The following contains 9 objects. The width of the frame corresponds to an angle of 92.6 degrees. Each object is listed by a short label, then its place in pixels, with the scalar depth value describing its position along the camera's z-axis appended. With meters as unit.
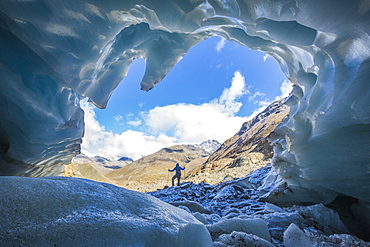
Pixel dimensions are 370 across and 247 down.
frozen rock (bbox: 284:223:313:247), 2.17
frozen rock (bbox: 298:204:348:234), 3.12
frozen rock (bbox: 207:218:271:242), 2.42
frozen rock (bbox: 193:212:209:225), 3.04
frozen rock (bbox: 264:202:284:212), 3.97
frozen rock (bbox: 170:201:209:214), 4.55
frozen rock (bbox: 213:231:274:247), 1.95
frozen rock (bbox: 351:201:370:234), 3.32
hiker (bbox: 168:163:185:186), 10.22
